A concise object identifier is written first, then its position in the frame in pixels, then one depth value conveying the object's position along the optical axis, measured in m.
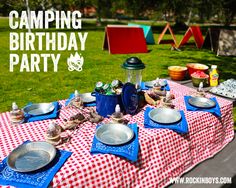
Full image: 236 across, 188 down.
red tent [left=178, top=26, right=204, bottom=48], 13.24
